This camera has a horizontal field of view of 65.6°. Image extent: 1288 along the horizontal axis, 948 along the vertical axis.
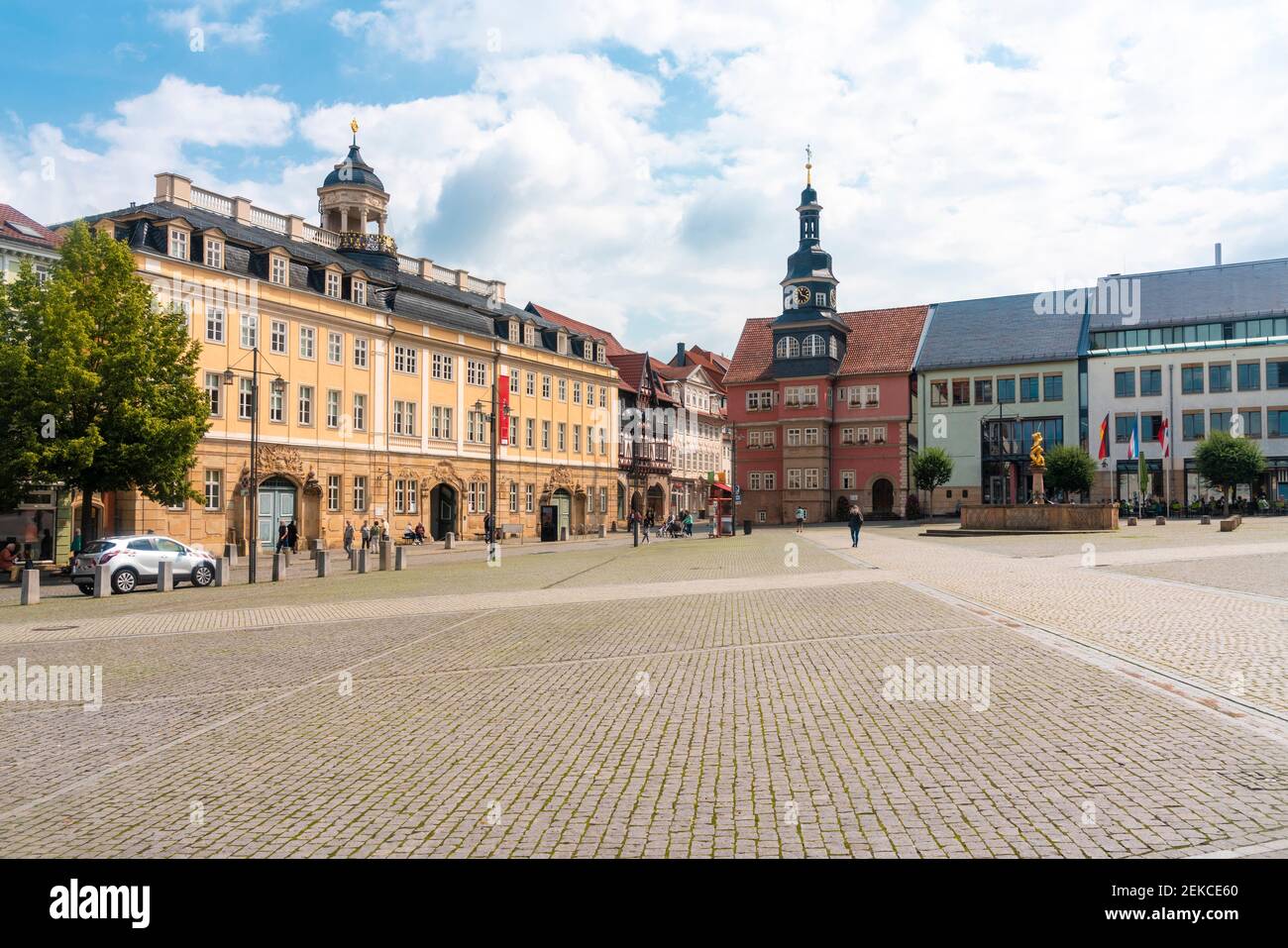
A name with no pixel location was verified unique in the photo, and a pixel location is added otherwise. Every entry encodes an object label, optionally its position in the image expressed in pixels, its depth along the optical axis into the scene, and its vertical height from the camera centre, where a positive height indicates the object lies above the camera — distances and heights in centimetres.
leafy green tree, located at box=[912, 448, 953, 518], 7375 +255
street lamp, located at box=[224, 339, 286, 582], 2819 +73
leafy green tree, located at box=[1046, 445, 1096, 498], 6712 +225
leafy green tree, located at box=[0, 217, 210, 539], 2934 +374
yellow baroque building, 4144 +653
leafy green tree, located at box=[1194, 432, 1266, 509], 6394 +271
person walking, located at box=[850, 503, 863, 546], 4062 -90
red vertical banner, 5681 +570
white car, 2466 -149
